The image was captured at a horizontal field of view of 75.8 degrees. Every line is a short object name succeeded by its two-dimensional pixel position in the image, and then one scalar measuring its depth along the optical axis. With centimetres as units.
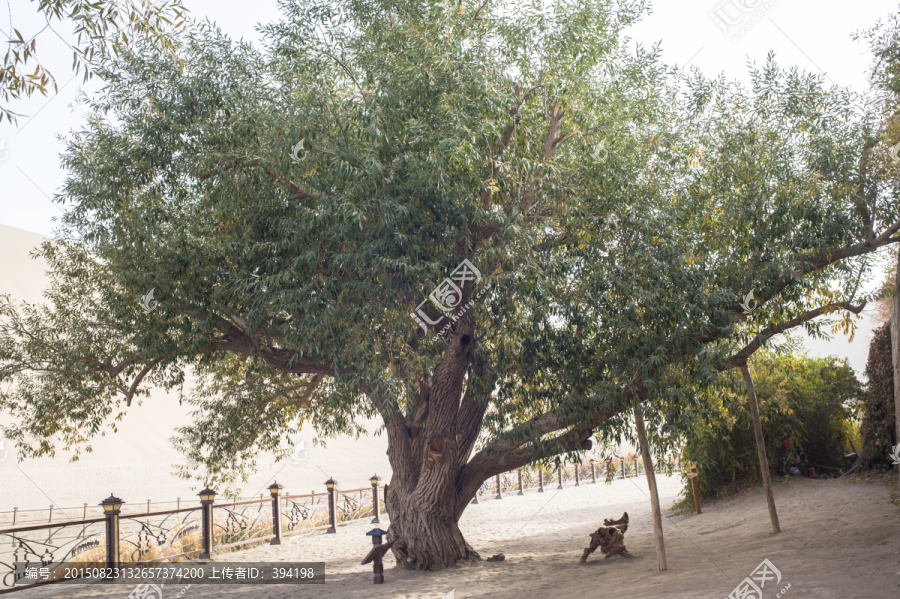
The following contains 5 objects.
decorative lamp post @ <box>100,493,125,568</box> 1024
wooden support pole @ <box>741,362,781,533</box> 927
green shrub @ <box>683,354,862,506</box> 1363
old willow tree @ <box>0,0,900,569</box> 737
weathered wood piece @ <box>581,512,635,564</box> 949
